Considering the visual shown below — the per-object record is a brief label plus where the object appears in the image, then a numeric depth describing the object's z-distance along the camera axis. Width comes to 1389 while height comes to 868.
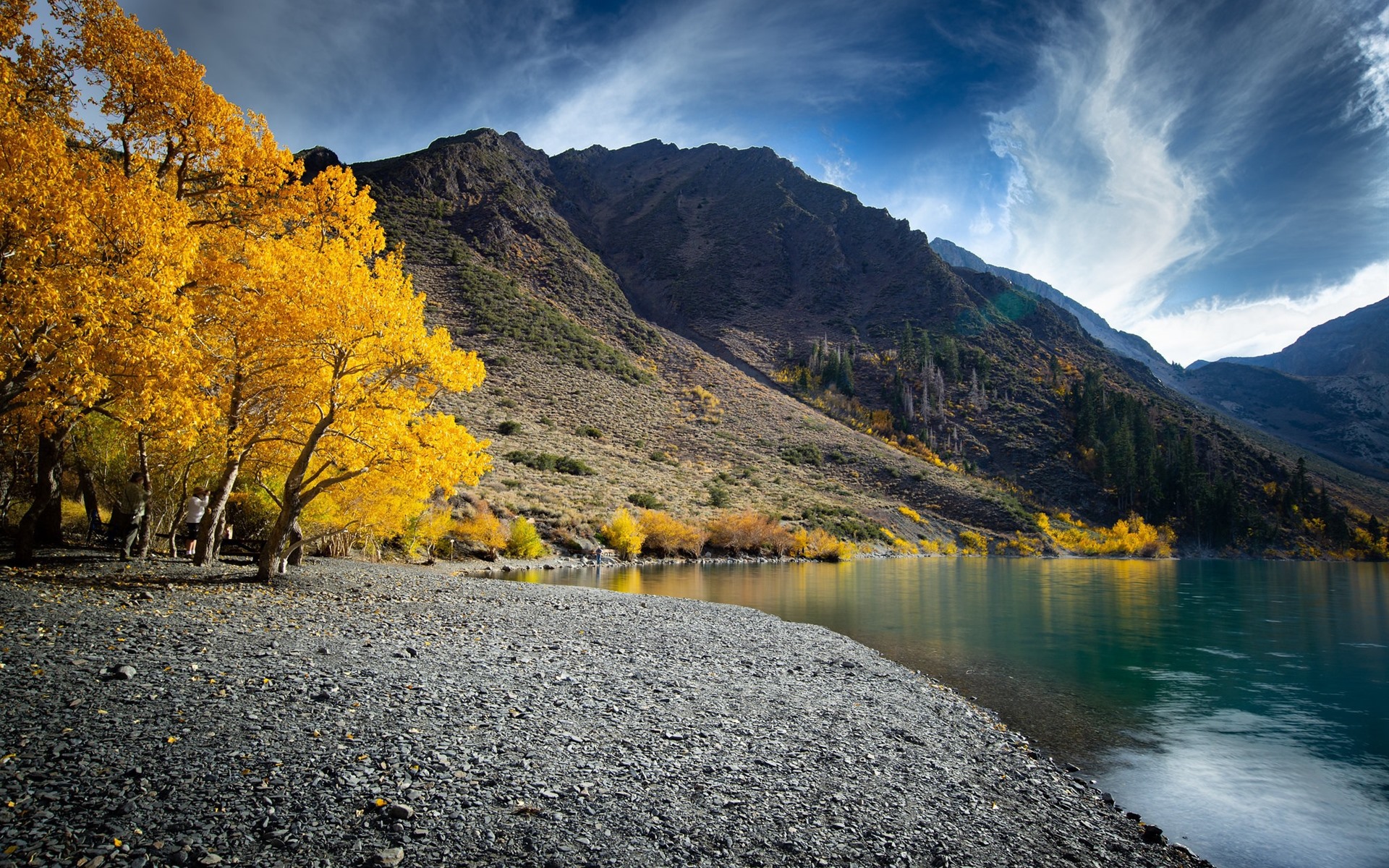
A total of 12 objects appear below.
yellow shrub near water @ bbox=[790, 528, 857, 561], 47.34
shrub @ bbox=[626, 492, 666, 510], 44.88
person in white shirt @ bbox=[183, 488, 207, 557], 17.06
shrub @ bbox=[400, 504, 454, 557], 25.98
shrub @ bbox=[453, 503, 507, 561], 30.16
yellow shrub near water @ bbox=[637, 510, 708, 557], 40.75
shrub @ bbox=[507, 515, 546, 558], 31.95
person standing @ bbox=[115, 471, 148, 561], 14.59
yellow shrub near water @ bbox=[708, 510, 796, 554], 44.84
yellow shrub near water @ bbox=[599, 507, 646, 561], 37.19
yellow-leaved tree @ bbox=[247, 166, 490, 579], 11.77
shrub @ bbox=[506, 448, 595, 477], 47.28
